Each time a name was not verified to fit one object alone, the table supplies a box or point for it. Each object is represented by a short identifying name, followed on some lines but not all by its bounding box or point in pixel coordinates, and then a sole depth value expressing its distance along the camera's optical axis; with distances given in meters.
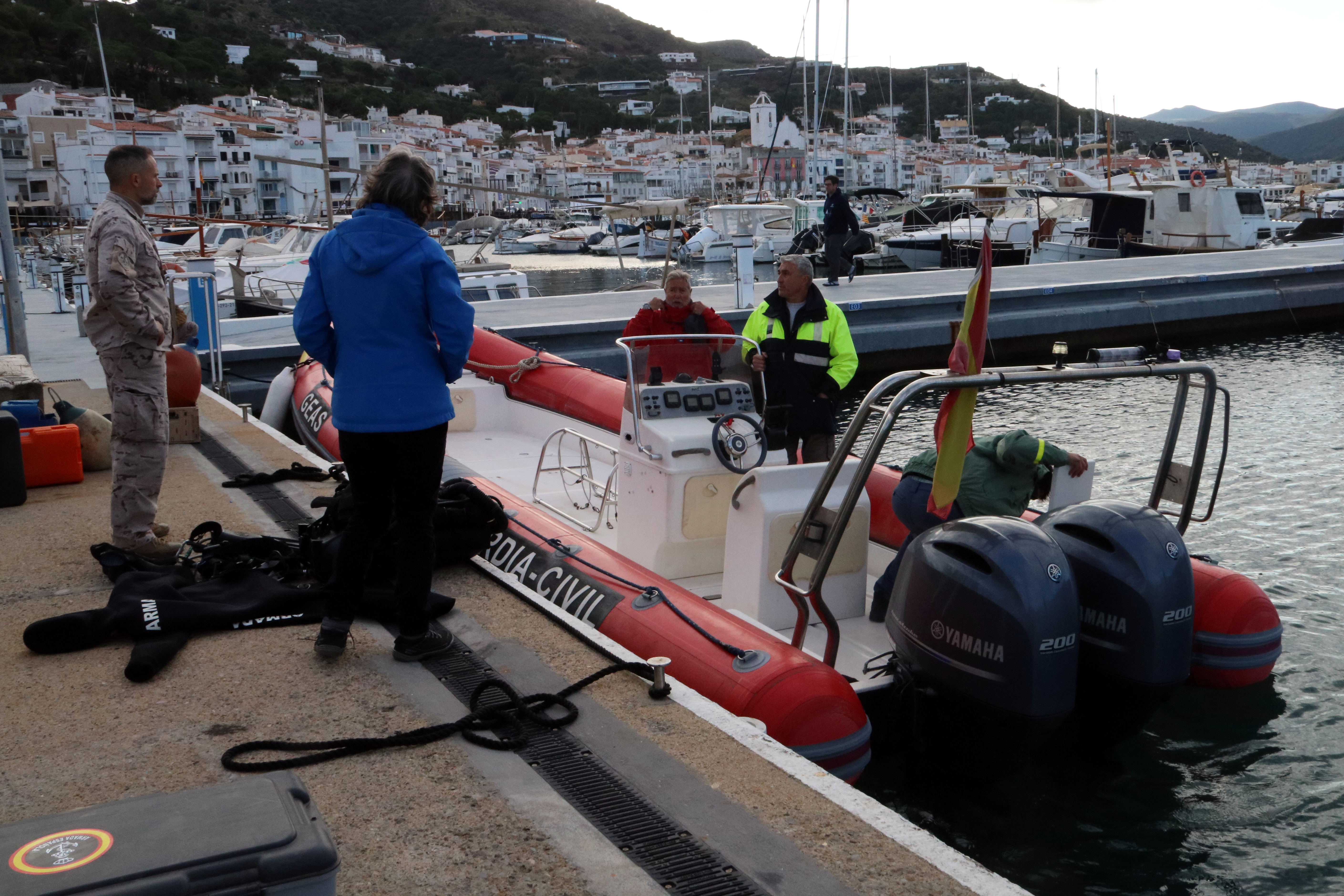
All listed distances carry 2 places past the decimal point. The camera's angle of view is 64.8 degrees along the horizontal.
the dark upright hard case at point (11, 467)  4.84
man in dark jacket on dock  14.69
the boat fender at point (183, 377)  6.35
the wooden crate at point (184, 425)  6.34
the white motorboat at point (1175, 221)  25.16
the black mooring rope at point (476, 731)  2.50
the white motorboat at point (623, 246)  48.59
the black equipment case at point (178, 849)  1.38
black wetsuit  3.17
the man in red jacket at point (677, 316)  5.48
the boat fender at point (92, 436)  5.58
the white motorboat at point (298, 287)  16.12
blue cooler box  5.43
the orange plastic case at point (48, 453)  5.21
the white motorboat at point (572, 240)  54.97
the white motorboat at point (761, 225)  33.78
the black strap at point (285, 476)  5.31
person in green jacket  3.89
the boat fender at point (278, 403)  9.05
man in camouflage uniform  3.66
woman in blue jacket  2.85
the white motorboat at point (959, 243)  26.09
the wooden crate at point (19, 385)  5.85
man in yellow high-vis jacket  5.18
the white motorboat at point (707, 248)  37.19
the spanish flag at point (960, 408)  3.27
